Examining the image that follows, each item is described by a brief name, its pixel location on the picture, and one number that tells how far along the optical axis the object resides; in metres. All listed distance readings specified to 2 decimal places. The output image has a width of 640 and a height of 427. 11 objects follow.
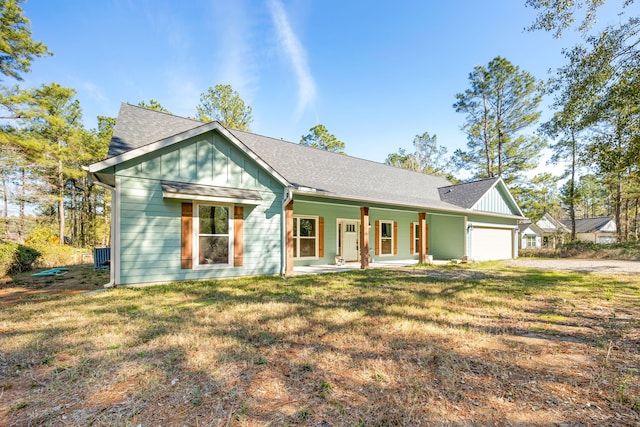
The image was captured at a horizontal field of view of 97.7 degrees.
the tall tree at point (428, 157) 34.47
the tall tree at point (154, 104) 23.59
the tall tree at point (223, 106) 24.03
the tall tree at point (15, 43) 12.54
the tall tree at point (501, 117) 21.67
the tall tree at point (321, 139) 29.23
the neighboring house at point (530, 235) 30.55
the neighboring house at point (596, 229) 36.17
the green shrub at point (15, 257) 8.47
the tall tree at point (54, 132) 13.19
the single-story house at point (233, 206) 6.89
